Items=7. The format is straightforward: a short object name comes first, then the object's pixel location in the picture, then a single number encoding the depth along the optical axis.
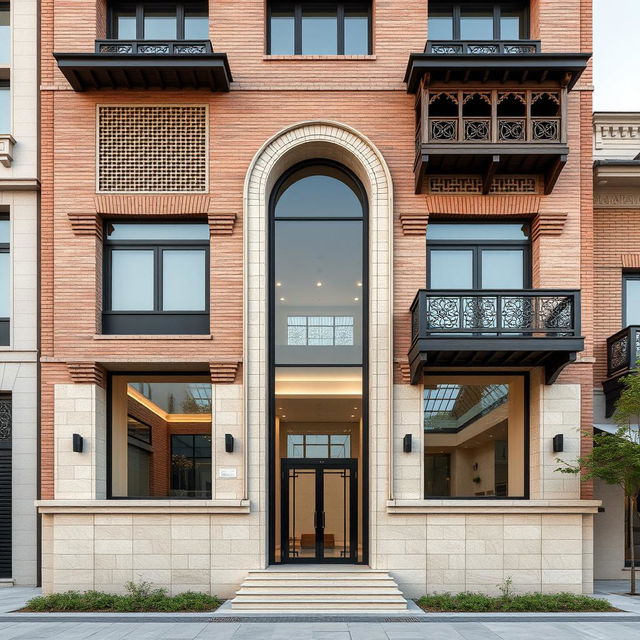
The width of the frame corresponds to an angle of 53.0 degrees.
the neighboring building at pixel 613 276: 17.44
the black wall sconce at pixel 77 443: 15.33
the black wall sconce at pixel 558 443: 15.26
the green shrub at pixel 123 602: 13.96
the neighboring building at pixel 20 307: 16.59
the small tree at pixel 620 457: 14.37
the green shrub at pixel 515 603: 13.88
